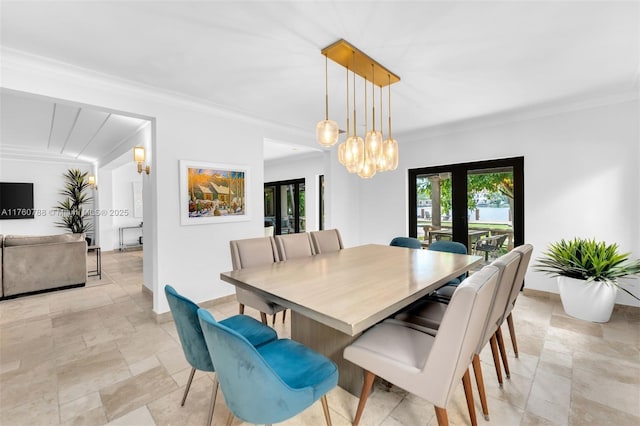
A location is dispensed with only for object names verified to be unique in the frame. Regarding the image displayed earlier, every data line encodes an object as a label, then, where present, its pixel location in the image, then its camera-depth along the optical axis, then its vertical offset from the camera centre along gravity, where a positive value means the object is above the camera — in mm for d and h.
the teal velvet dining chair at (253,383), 1080 -716
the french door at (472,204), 4090 +45
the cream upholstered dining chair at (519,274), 1989 -494
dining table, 1411 -483
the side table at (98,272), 4926 -1085
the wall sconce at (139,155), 3895 +776
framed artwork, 3318 +224
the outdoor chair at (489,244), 4266 -582
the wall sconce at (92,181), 7067 +777
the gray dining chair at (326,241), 3158 -370
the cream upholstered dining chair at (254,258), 2430 -444
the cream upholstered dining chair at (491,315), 1633 -744
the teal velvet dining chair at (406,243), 3613 -455
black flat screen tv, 6477 +304
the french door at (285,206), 7641 +101
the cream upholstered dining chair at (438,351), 1222 -745
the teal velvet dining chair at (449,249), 2570 -483
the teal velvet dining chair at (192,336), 1422 -652
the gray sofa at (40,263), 3811 -717
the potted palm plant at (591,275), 2963 -763
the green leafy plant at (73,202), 7219 +265
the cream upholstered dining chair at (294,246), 2820 -376
